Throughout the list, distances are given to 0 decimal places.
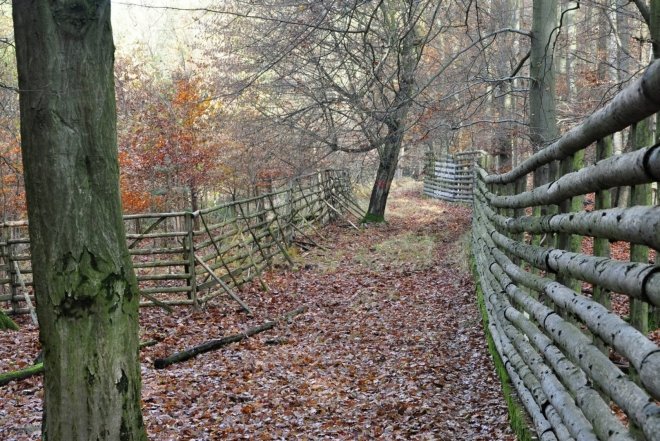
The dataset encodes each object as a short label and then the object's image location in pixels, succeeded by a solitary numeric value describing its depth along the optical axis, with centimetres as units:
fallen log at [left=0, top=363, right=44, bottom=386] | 678
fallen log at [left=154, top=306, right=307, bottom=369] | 784
